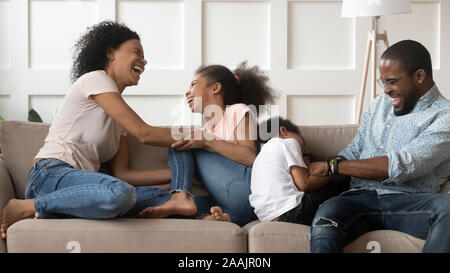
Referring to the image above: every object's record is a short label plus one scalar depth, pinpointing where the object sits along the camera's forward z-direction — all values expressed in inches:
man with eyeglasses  154.4
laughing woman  158.0
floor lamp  212.1
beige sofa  155.3
